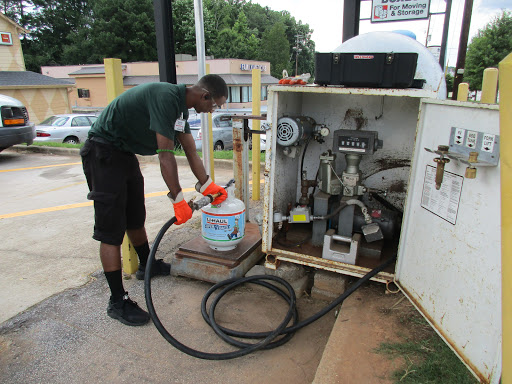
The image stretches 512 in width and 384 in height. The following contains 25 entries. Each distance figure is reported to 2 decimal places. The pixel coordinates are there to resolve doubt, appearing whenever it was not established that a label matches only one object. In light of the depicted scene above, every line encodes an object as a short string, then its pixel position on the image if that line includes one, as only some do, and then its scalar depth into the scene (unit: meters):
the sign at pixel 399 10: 5.43
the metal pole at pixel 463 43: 7.76
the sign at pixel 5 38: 18.92
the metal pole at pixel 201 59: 3.74
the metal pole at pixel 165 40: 4.36
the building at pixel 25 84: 18.94
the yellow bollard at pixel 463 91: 4.28
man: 2.46
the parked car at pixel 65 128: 12.14
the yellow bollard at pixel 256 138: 4.67
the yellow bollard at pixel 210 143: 4.14
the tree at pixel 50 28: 39.72
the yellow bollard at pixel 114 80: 2.88
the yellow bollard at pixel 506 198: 0.96
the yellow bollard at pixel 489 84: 3.01
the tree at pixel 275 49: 51.56
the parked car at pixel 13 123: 7.35
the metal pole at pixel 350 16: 4.43
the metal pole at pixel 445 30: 6.44
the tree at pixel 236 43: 42.78
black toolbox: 2.38
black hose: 2.21
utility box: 1.68
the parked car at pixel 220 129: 11.40
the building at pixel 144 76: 29.73
